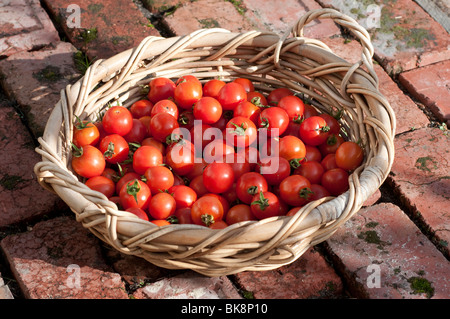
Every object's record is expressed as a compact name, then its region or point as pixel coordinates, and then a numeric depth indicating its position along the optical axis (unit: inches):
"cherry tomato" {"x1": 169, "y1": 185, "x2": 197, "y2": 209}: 77.5
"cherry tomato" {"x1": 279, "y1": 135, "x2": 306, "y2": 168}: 81.4
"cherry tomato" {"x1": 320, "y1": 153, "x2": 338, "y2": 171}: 81.9
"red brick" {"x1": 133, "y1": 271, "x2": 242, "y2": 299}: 73.4
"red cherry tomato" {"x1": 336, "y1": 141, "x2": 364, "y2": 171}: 78.4
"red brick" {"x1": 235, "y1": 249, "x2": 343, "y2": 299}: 73.8
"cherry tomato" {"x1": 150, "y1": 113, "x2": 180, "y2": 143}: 83.7
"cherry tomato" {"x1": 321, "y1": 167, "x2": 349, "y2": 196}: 77.4
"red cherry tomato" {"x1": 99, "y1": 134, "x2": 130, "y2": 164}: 81.4
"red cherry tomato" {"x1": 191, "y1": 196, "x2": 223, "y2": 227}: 72.6
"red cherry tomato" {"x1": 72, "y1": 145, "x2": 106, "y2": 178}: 77.6
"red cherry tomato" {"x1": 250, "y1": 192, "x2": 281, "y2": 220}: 72.4
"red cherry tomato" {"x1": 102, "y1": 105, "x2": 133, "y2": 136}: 82.5
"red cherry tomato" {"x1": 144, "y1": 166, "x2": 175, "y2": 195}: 77.7
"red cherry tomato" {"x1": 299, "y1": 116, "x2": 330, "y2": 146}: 83.4
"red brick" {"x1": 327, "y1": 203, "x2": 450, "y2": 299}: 72.6
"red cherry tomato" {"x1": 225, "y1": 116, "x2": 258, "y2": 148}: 82.2
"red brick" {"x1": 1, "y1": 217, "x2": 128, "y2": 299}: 72.9
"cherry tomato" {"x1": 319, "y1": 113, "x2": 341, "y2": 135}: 86.0
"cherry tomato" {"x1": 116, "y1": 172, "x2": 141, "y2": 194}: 79.7
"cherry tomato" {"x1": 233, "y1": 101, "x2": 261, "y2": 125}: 86.2
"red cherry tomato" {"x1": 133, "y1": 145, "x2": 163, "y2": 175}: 80.0
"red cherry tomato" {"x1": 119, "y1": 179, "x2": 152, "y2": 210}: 73.7
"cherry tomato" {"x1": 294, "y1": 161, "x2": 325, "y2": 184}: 80.3
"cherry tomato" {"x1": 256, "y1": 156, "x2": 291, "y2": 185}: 79.4
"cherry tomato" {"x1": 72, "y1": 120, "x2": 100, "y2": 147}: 80.5
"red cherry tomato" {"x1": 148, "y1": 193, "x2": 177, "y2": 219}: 74.1
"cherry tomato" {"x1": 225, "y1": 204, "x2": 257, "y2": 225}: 74.9
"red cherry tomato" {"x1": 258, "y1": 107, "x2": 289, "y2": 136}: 84.3
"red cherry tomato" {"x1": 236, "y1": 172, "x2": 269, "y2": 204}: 75.7
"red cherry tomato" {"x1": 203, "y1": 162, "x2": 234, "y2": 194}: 77.4
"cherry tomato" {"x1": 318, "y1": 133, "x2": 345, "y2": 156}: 85.0
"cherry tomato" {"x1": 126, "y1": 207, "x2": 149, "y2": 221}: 71.9
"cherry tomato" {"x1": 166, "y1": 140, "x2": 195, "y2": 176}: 81.3
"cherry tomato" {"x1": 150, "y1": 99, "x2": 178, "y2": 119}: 86.4
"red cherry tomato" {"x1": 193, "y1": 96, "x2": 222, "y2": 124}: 85.0
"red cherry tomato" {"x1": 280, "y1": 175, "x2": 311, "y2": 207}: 74.5
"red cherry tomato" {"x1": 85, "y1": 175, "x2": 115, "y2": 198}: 77.9
